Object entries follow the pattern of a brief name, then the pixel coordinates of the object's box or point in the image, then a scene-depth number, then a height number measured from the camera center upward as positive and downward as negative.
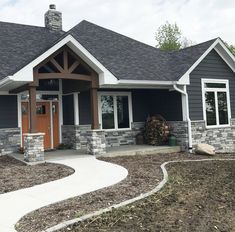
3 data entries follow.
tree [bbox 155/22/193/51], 31.04 +10.72
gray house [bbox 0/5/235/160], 9.01 +1.27
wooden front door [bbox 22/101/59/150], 10.48 +0.11
